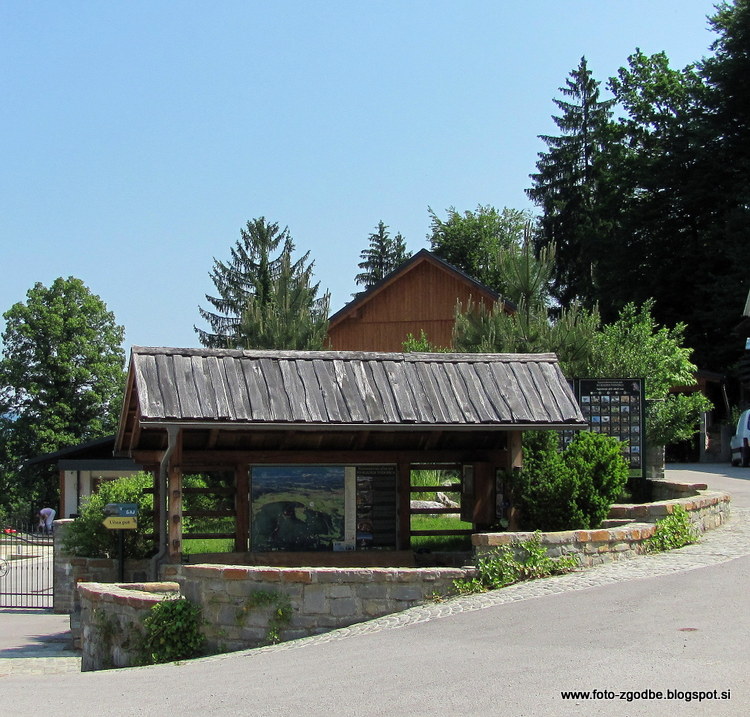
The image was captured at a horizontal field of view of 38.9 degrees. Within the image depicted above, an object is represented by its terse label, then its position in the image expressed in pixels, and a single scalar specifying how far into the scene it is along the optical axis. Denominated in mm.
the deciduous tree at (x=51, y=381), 44406
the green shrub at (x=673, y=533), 13898
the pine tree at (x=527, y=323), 24109
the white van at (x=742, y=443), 31938
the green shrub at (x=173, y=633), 11750
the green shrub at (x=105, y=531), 17359
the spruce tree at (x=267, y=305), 29281
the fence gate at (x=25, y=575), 22094
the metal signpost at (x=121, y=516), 16141
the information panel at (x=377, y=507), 15680
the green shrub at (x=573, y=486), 14938
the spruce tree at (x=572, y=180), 59188
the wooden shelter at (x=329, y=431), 14188
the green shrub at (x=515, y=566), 12164
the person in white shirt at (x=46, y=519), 35906
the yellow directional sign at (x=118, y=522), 16125
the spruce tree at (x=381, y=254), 83312
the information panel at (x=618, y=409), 19438
